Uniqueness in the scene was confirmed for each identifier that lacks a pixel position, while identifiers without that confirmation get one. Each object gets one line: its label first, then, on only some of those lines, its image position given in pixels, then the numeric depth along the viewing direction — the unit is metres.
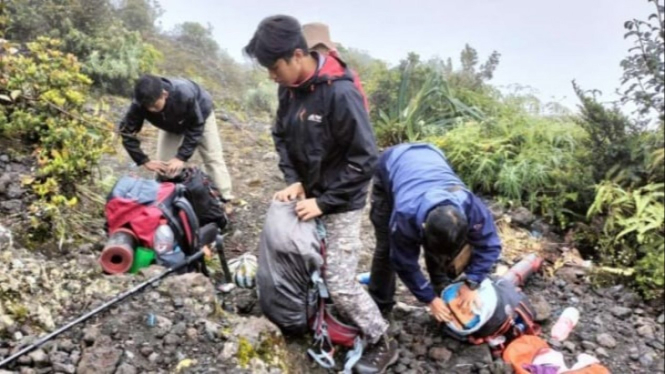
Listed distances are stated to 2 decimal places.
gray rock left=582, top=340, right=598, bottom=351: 2.37
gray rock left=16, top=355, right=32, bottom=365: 2.55
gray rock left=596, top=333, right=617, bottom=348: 2.15
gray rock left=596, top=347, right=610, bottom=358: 2.22
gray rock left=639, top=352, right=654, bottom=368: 1.26
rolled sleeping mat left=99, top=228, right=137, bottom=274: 3.26
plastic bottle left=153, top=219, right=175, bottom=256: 3.37
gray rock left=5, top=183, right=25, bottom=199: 3.56
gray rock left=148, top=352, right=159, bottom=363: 2.70
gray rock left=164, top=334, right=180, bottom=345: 2.80
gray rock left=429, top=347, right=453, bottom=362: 3.25
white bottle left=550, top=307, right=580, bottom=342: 2.92
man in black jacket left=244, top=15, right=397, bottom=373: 2.72
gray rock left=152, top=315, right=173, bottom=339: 2.84
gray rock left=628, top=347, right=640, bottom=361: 1.60
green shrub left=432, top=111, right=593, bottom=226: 4.52
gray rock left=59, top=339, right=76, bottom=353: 2.67
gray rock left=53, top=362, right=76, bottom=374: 2.55
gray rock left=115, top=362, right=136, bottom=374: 2.57
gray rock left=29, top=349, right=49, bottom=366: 2.55
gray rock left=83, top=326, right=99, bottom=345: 2.72
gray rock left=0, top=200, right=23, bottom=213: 3.45
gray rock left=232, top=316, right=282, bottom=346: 2.89
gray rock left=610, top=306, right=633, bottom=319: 1.69
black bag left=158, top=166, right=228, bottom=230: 4.18
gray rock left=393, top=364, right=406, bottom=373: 3.19
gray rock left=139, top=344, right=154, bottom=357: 2.71
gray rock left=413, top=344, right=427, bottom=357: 3.32
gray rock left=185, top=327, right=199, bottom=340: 2.87
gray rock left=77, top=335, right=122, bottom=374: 2.57
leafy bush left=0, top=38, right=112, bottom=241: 3.69
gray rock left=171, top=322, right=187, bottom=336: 2.88
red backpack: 3.36
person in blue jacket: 2.60
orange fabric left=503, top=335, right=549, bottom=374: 3.03
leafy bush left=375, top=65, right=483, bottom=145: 6.50
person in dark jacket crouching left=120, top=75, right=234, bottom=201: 3.96
